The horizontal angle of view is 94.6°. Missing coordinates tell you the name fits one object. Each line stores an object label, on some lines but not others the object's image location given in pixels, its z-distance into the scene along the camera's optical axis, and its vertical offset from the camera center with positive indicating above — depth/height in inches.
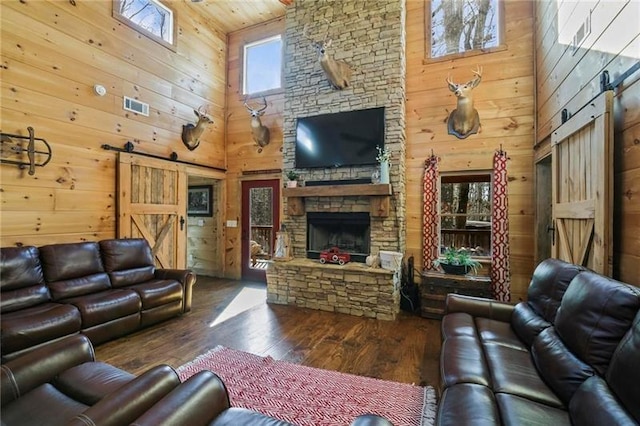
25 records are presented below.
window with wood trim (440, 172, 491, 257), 170.2 +2.5
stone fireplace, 161.9 +34.6
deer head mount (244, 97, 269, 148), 214.7 +64.6
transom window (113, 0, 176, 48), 171.3 +122.6
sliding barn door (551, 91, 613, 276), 78.0 +9.5
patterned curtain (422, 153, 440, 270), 172.1 +1.9
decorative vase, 162.1 +24.2
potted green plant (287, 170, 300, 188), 183.6 +23.0
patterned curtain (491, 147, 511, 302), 155.7 -5.1
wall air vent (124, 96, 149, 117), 172.9 +65.5
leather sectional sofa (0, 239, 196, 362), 101.7 -33.8
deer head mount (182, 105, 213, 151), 206.8 +60.2
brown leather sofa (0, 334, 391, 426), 41.1 -30.2
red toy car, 168.2 -23.5
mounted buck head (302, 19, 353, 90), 167.0 +86.3
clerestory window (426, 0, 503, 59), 166.7 +111.0
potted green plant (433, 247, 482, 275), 151.8 -24.5
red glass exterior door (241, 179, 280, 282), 229.0 -5.9
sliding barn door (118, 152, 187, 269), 170.2 +6.4
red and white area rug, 78.2 -52.4
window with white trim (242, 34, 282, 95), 226.8 +118.1
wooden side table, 147.2 -36.6
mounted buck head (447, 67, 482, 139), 157.8 +57.6
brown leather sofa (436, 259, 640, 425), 48.1 -30.8
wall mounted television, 171.3 +47.0
